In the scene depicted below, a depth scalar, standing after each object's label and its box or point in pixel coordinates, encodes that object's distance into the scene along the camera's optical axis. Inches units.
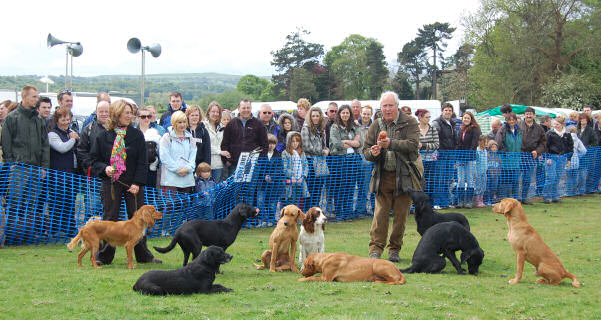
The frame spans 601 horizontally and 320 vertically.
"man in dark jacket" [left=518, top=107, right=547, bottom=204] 557.6
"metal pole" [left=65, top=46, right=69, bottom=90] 831.0
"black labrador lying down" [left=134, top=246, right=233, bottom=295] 210.4
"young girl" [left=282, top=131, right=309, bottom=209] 421.1
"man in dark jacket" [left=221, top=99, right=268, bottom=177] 400.2
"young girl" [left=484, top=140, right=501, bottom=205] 532.7
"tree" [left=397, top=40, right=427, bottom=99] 3476.9
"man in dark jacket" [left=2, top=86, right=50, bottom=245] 317.4
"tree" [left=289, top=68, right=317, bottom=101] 3073.3
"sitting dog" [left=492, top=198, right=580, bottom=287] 238.4
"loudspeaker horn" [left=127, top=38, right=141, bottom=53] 669.3
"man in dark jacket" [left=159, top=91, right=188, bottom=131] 402.3
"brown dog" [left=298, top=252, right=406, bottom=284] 235.6
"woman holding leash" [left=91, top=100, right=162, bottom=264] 274.5
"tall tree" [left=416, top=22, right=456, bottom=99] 3422.7
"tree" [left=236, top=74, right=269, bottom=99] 4664.4
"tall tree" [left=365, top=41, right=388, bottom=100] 3545.8
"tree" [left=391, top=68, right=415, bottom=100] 3307.1
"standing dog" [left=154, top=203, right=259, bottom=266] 254.2
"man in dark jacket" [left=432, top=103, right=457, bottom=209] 505.0
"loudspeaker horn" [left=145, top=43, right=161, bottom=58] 674.8
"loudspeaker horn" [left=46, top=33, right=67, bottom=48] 698.8
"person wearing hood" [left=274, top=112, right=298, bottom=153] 437.4
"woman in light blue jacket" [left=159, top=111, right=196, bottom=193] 345.3
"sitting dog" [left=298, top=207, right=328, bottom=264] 273.6
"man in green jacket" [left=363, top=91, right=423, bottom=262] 296.0
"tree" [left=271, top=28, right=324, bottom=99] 3346.5
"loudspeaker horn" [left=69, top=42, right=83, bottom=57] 704.4
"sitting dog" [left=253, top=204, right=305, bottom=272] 267.6
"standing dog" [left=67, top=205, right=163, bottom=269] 257.3
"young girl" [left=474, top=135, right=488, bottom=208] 524.7
